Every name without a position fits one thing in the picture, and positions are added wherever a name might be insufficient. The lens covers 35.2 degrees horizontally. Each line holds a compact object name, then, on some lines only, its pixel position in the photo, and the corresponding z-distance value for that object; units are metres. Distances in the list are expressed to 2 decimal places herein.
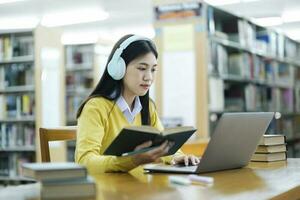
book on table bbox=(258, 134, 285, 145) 1.63
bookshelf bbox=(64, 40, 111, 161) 6.12
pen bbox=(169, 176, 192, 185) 1.11
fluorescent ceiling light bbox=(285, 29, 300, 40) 11.42
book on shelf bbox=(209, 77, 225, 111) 3.73
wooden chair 1.76
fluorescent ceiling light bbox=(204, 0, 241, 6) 8.18
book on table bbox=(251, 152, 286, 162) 1.66
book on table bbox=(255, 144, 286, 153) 1.66
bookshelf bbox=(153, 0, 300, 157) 3.59
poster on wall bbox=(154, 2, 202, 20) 3.59
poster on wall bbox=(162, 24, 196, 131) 3.59
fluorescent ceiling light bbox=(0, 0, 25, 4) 8.20
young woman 1.68
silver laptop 1.30
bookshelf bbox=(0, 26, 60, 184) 5.24
